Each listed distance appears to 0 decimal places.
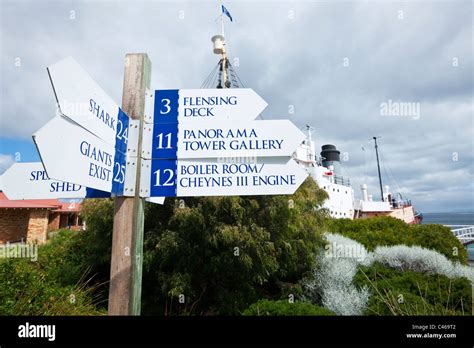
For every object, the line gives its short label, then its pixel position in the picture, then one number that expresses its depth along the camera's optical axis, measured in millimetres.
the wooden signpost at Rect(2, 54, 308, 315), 1800
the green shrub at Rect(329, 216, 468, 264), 9664
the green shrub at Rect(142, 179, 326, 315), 5281
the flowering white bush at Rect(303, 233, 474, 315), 4836
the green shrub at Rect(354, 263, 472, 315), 3865
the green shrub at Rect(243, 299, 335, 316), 3598
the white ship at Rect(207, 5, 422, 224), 21984
